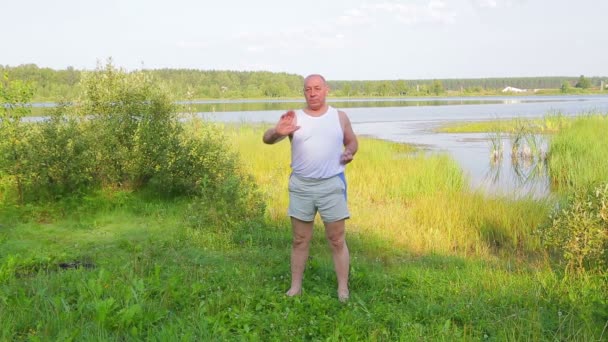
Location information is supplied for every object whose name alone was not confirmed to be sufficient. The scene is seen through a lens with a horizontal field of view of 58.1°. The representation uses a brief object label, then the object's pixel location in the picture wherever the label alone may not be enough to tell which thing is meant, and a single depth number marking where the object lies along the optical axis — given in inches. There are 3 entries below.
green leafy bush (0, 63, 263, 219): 334.0
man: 159.3
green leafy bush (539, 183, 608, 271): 192.2
